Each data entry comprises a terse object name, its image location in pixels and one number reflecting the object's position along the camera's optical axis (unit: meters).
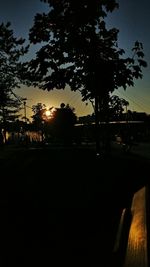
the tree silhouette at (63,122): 24.65
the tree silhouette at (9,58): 14.53
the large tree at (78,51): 5.73
